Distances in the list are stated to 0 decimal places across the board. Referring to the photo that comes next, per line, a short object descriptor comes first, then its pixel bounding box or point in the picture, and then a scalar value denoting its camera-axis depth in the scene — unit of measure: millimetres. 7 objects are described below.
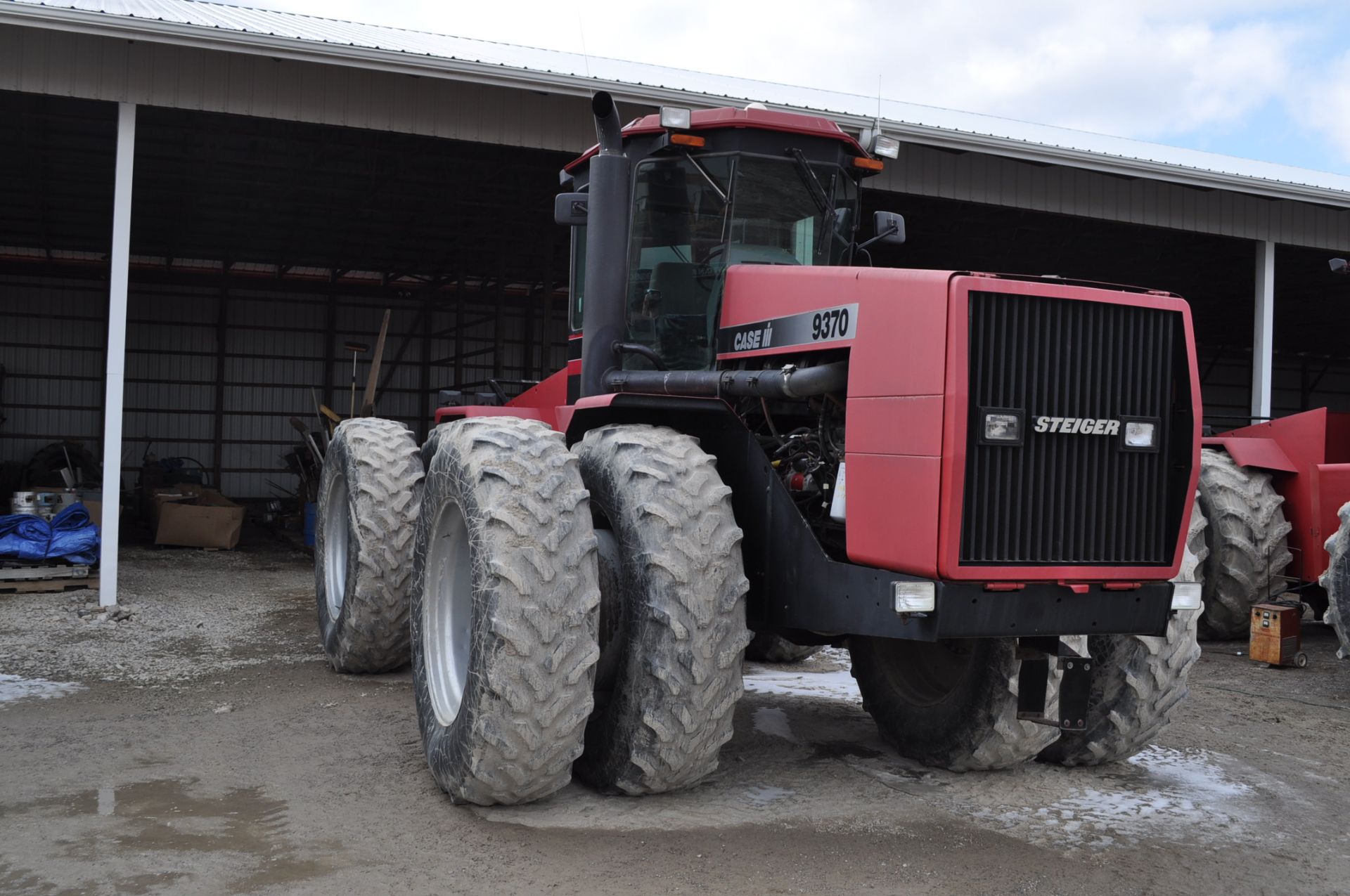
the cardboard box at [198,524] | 15789
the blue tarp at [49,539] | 10914
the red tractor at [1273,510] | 9016
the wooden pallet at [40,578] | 10734
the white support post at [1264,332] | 14547
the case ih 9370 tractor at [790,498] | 4000
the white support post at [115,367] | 9812
